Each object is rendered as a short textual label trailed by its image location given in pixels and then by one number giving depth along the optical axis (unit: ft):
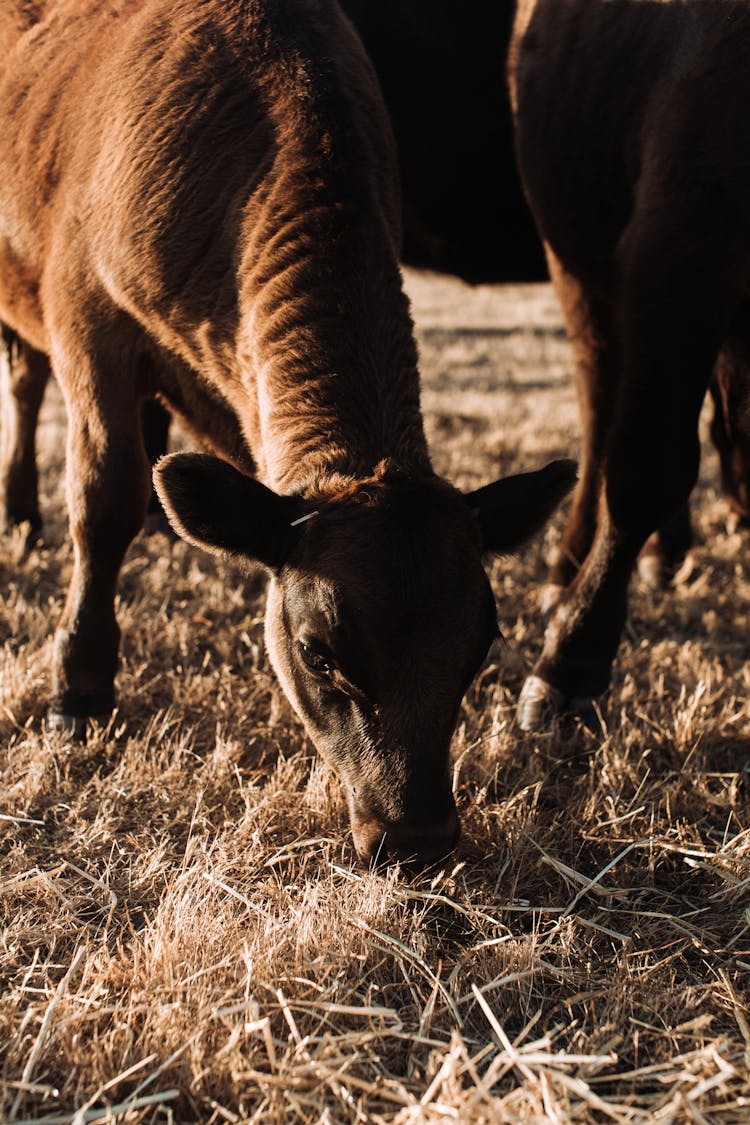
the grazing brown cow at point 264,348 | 9.13
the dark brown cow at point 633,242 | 11.21
